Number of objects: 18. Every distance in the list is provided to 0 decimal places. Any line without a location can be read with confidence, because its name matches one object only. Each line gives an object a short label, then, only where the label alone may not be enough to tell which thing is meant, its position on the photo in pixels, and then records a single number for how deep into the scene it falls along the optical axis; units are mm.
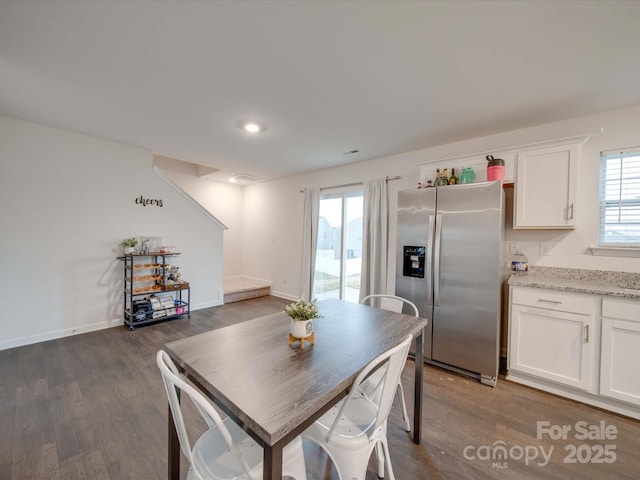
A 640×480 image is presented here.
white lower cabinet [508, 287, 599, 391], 2137
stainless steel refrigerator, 2451
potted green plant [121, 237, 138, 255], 3617
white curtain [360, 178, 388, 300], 3807
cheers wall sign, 3836
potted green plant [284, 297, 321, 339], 1349
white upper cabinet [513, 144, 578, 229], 2361
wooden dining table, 842
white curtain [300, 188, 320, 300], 4754
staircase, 5016
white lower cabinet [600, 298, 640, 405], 1969
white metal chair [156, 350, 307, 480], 868
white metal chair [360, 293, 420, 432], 1664
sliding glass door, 4398
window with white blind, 2307
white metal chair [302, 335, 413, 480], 1122
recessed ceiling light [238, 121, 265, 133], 2865
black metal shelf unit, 3617
